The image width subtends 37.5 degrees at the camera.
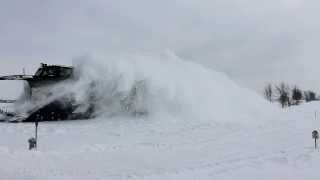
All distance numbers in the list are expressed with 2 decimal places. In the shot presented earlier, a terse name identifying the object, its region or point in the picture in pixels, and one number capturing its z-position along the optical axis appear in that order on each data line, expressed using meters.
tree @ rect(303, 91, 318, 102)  99.19
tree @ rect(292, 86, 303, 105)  84.00
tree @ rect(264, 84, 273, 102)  93.53
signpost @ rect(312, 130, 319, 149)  12.45
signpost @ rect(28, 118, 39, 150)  12.45
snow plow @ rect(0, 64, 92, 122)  23.56
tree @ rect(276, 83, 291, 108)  77.70
